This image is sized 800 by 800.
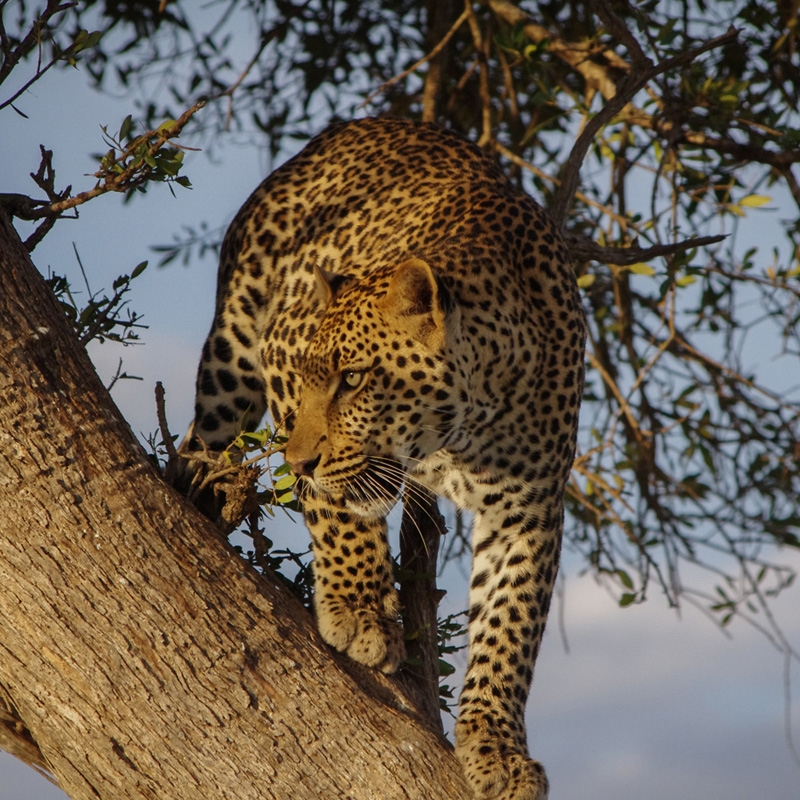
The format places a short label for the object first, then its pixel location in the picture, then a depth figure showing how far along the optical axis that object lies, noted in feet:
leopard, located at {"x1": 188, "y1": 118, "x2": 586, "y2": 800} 26.43
